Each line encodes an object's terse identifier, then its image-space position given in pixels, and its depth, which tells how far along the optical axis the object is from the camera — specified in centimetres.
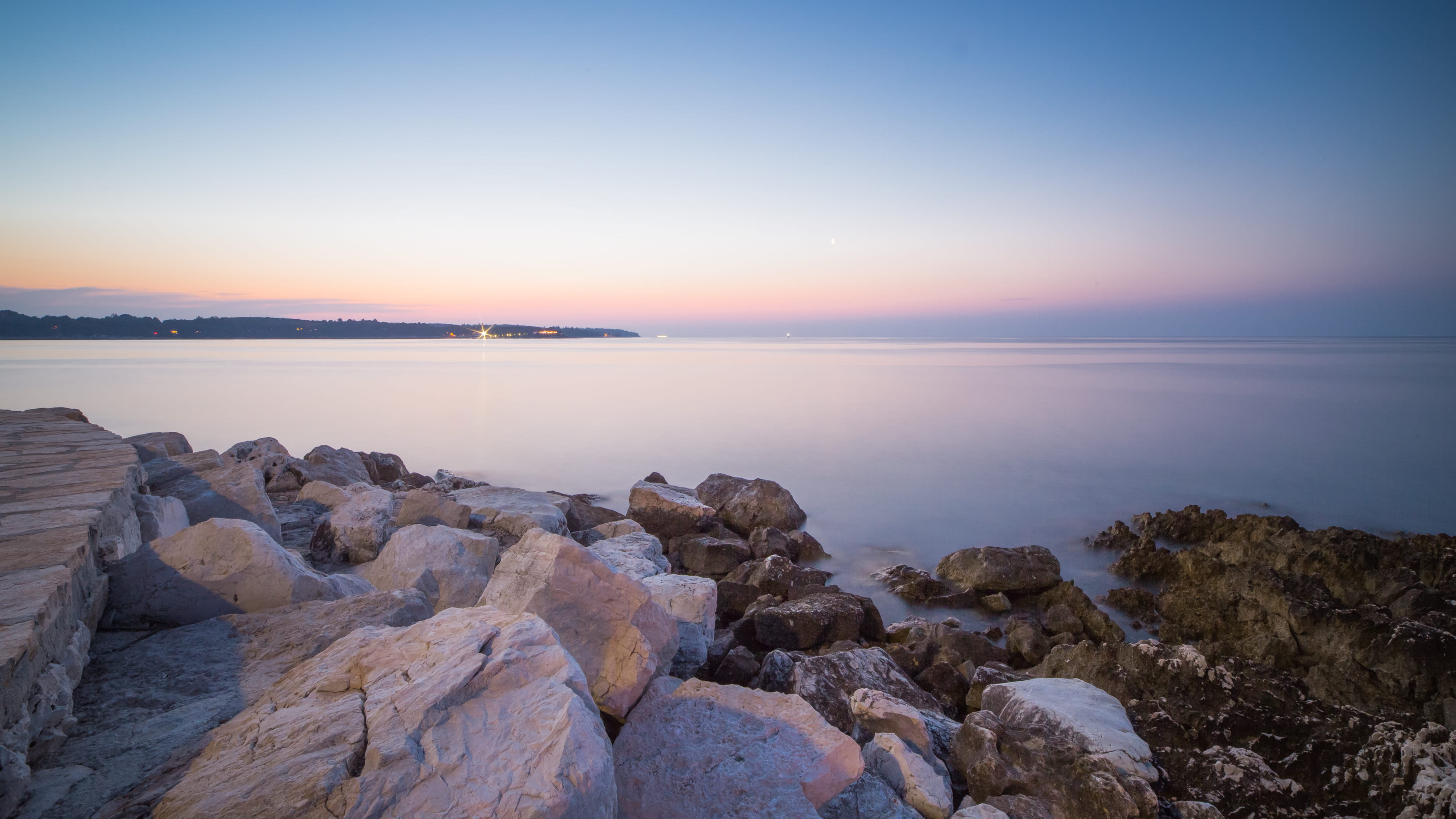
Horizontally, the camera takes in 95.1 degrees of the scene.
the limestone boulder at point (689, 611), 484
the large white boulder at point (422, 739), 213
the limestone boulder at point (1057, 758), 363
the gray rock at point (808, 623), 641
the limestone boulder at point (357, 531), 614
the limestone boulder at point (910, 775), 357
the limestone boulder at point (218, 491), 620
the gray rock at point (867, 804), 335
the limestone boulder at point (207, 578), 396
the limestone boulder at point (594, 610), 351
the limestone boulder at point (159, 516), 518
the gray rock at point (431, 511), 686
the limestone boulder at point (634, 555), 651
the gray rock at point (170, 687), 250
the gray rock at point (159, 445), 886
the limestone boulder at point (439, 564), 506
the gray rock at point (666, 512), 1061
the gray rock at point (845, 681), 455
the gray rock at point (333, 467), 951
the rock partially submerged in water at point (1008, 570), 877
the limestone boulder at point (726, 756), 296
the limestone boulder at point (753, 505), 1142
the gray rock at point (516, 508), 753
